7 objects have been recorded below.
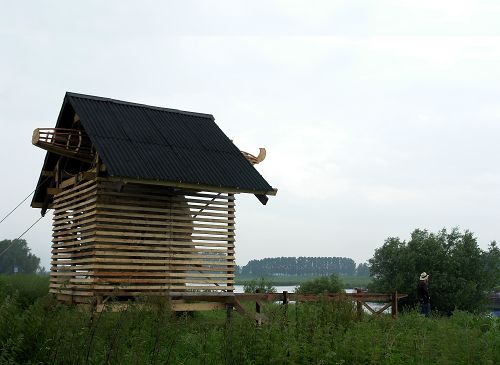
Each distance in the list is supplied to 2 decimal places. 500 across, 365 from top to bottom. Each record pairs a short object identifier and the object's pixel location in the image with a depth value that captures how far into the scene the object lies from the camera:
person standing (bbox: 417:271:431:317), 22.53
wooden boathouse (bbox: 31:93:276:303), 18.48
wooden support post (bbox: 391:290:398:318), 20.41
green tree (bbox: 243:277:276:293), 34.25
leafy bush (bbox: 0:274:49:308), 21.51
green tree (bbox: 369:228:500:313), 38.84
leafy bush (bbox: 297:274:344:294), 36.94
